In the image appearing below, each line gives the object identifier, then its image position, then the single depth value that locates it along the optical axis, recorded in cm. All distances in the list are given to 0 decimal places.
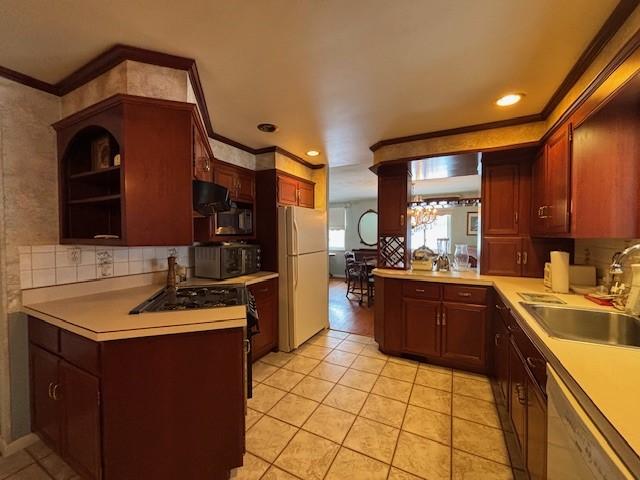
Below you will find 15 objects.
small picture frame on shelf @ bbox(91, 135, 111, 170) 181
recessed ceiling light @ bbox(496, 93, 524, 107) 193
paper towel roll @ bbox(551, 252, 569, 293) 192
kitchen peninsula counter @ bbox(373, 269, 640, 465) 64
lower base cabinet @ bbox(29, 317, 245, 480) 125
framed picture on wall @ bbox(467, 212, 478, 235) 680
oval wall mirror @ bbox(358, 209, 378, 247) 764
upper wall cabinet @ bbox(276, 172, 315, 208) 314
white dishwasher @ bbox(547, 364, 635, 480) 65
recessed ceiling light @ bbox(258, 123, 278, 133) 242
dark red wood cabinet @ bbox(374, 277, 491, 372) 246
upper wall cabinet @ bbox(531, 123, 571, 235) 174
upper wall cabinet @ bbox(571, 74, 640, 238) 136
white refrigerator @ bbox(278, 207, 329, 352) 298
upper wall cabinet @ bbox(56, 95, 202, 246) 150
